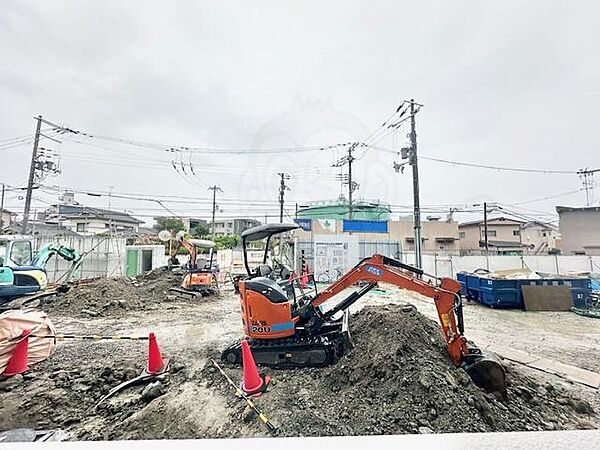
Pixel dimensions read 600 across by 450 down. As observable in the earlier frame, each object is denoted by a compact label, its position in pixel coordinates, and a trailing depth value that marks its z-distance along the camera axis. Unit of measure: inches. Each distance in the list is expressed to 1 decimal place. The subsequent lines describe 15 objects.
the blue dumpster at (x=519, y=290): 290.7
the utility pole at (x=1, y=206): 544.6
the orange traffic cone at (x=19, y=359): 125.3
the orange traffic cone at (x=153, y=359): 127.7
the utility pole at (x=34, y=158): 448.5
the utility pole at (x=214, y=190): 980.4
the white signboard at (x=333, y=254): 477.1
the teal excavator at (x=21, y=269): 247.4
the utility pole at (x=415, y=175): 377.4
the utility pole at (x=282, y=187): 850.8
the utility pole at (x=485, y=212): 730.8
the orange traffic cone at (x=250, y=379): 105.7
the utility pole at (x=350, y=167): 642.5
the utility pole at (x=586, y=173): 643.1
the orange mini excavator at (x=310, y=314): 115.4
